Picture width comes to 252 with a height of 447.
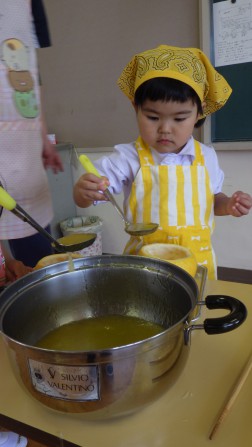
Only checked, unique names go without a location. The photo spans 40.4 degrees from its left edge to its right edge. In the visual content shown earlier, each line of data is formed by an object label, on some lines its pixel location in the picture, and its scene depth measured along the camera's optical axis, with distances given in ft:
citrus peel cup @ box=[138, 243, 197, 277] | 2.19
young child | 2.69
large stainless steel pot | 1.20
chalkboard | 5.63
